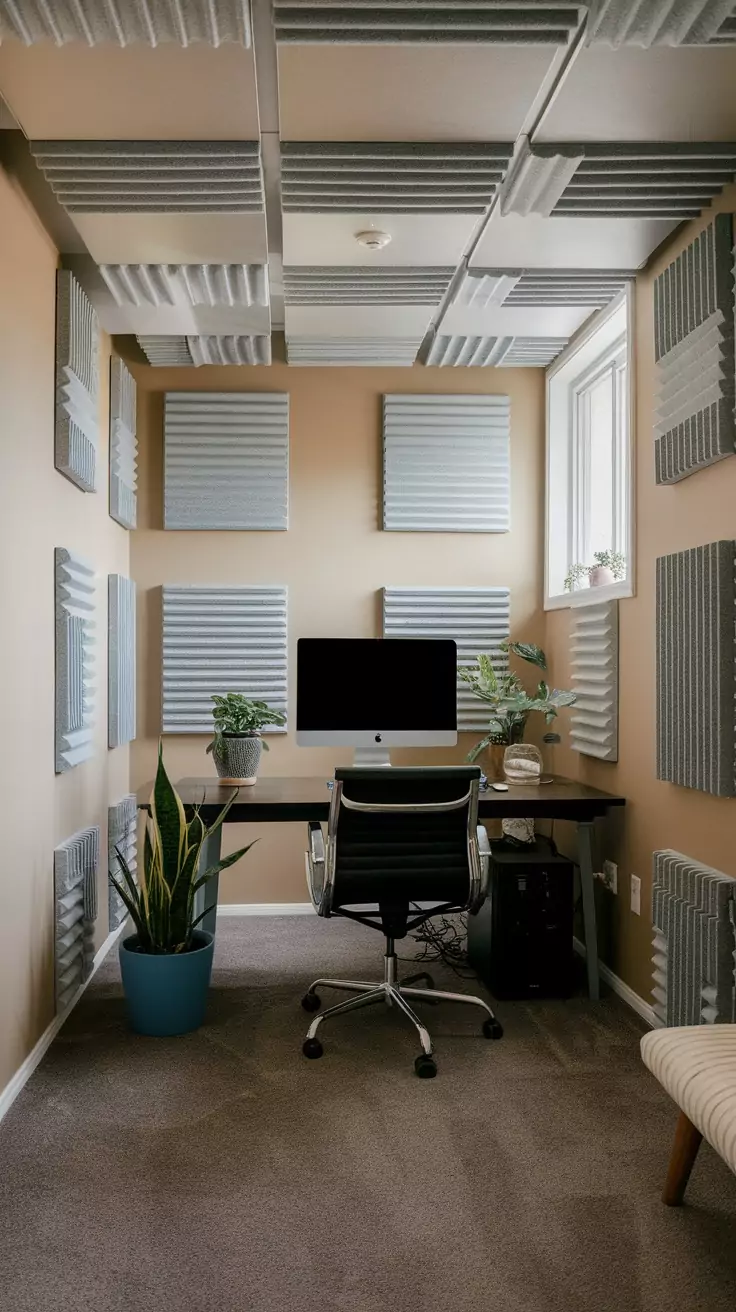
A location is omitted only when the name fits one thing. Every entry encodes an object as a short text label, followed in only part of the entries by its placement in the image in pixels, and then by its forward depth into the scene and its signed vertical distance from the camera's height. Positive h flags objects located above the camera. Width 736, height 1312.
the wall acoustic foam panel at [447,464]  4.79 +1.05
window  4.09 +1.01
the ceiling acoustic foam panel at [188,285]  3.45 +1.46
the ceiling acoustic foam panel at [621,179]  2.65 +1.44
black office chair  2.99 -0.56
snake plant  3.29 -0.72
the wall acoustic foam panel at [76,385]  3.34 +1.08
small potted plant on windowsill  4.05 +0.44
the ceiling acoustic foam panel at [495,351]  4.38 +1.52
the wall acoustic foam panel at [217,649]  4.74 +0.12
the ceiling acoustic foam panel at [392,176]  2.64 +1.44
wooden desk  3.50 -0.49
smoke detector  3.15 +1.45
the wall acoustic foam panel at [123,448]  4.24 +1.04
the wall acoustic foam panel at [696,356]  2.79 +0.99
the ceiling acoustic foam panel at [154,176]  2.62 +1.43
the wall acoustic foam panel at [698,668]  2.73 +0.01
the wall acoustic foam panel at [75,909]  3.33 -0.87
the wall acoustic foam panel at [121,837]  4.19 -0.74
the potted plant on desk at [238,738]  3.95 -0.27
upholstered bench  1.86 -0.86
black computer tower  3.58 -0.96
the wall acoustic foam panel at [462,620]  4.79 +0.27
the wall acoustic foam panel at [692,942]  2.67 -0.81
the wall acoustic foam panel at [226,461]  4.74 +1.06
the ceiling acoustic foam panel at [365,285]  3.50 +1.47
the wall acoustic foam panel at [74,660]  3.33 +0.05
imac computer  3.91 -0.08
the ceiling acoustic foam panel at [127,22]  2.02 +1.41
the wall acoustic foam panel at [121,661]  4.20 +0.06
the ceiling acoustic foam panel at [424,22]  2.08 +1.45
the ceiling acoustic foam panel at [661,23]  2.03 +1.42
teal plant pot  3.22 -1.08
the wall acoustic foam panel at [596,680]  3.76 -0.03
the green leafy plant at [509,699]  4.04 -0.11
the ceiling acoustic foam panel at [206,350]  4.34 +1.51
